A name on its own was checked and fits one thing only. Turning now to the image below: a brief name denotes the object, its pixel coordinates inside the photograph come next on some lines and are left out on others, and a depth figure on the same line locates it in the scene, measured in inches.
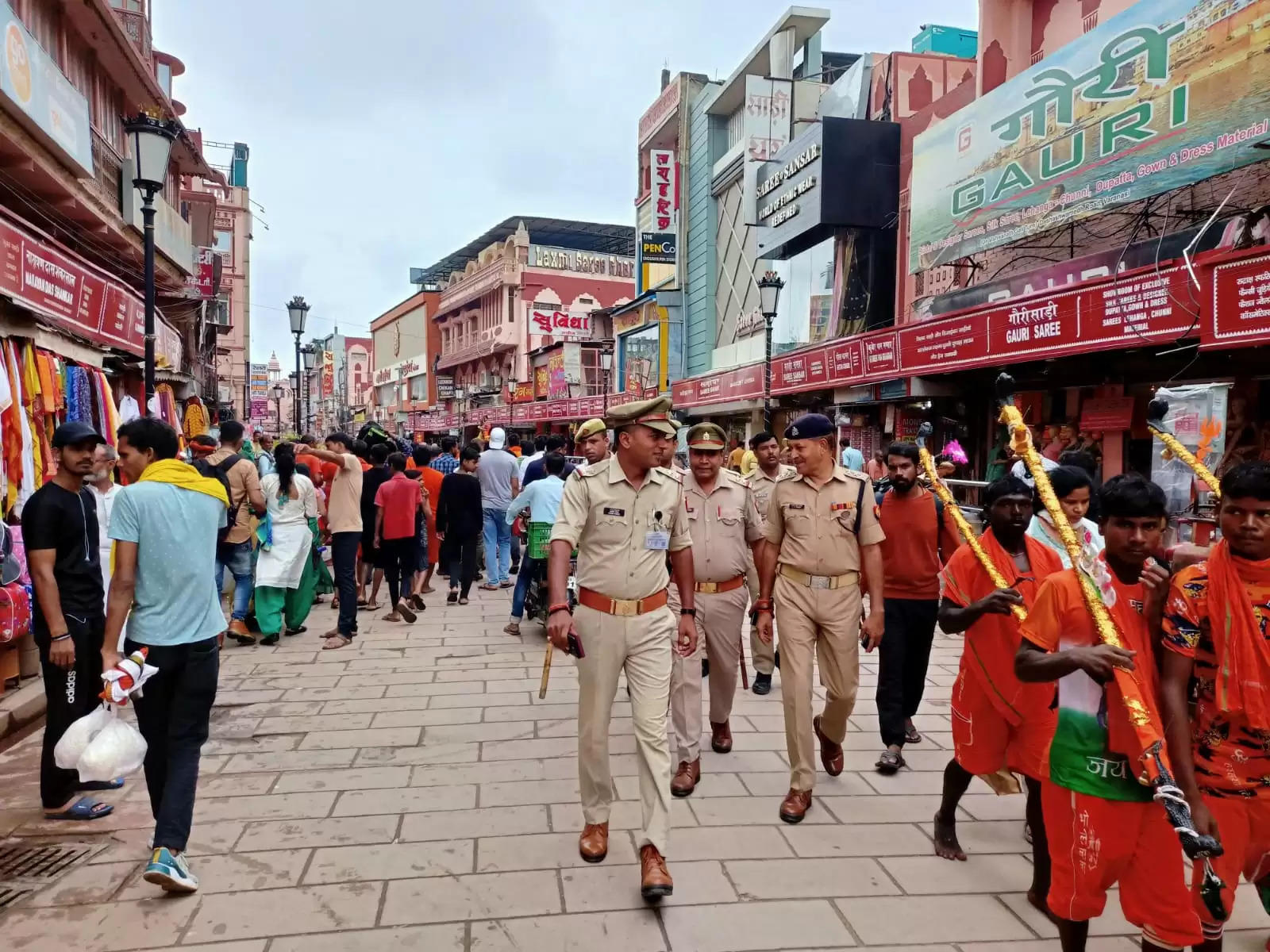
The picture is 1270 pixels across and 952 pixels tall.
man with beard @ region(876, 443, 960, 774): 177.9
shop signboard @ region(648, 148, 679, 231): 1164.5
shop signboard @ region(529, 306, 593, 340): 1942.7
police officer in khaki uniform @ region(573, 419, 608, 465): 293.6
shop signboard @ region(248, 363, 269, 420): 1380.4
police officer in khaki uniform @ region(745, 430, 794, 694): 234.8
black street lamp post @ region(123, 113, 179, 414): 323.6
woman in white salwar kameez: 293.9
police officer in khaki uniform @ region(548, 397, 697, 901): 137.1
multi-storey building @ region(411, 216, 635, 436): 1676.9
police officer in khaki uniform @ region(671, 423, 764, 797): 181.5
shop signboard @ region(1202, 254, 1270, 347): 273.7
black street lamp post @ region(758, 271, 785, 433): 613.3
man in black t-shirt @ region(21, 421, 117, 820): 147.4
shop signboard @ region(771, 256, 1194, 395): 316.5
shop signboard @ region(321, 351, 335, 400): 3981.1
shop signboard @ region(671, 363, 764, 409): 771.4
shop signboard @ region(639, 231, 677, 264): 1173.1
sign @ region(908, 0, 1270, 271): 326.3
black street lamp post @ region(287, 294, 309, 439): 800.3
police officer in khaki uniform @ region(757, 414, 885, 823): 162.4
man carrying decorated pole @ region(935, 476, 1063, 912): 129.6
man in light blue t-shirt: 129.7
